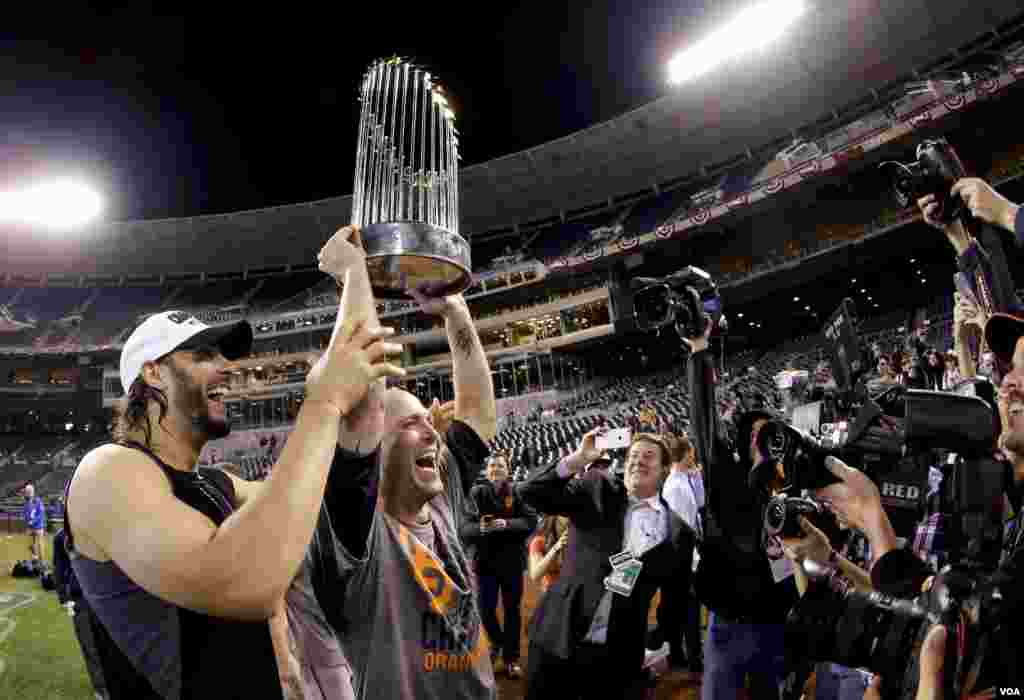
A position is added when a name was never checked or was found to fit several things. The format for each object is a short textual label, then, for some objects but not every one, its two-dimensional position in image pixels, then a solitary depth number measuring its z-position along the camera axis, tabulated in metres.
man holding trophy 1.51
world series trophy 1.61
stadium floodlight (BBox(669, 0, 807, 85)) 26.48
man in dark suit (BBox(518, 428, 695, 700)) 3.25
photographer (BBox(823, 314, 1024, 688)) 1.46
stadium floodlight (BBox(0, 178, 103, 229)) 32.12
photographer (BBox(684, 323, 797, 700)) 3.00
